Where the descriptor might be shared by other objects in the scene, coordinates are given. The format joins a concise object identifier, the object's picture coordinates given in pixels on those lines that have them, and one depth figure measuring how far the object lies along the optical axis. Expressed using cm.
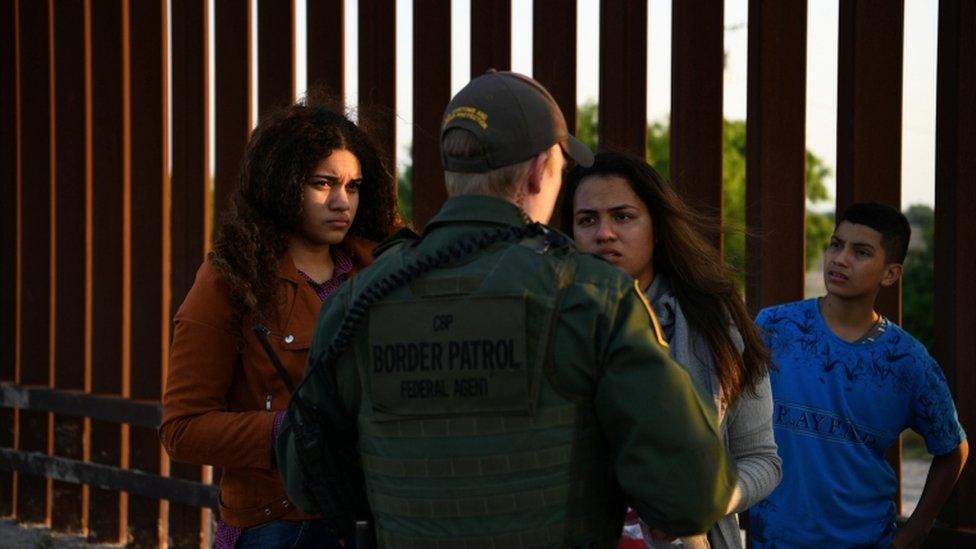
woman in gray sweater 552
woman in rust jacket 593
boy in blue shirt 723
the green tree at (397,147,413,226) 4510
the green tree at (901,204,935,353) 3647
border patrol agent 421
